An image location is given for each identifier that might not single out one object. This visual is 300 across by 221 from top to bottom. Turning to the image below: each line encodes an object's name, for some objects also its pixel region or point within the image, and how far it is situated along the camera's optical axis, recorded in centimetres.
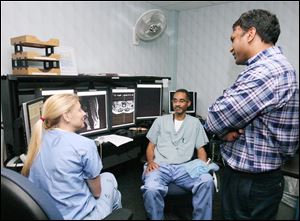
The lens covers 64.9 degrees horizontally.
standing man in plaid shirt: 56
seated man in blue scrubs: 159
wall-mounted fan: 164
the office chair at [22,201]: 72
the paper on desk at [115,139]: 184
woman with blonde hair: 104
